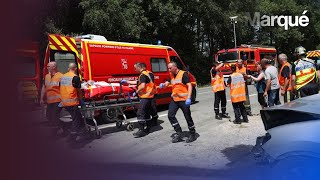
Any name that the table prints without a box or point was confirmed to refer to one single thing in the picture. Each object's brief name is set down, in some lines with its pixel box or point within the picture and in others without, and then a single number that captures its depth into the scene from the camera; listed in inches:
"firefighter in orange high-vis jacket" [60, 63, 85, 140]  214.6
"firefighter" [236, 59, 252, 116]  269.9
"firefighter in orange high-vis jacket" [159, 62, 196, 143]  211.6
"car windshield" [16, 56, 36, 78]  369.9
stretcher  233.8
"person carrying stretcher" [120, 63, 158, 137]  233.6
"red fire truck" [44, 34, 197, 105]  288.1
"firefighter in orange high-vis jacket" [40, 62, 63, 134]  228.7
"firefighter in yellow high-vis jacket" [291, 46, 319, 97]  213.2
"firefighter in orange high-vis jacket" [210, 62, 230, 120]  287.7
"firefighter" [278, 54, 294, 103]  236.7
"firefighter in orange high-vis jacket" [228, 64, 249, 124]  255.5
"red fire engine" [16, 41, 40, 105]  369.2
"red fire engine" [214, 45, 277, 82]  720.5
